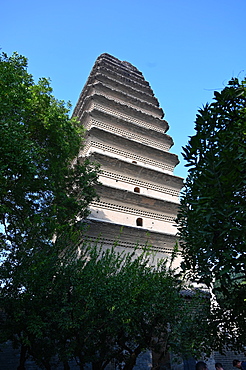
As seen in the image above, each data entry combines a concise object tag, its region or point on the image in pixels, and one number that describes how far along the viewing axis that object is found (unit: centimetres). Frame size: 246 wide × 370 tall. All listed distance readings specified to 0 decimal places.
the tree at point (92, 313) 576
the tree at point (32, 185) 623
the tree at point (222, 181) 408
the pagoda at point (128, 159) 1129
